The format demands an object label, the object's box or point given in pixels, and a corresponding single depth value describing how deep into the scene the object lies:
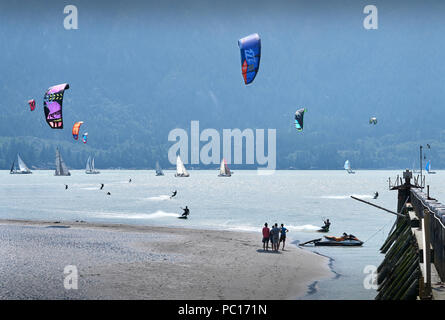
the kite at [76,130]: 102.36
